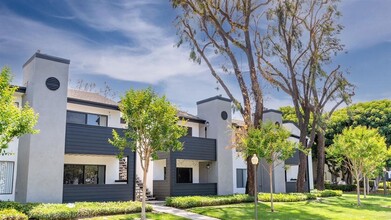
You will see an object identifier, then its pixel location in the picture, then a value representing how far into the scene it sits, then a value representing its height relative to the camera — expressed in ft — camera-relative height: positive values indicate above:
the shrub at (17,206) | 51.67 -5.97
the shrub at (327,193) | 103.92 -8.12
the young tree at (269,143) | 65.98 +3.74
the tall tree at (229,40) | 94.94 +33.01
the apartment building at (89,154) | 63.41 +1.79
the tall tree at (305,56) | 103.96 +30.76
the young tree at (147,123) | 53.31 +5.82
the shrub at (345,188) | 143.13 -8.88
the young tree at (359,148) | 81.56 +3.59
